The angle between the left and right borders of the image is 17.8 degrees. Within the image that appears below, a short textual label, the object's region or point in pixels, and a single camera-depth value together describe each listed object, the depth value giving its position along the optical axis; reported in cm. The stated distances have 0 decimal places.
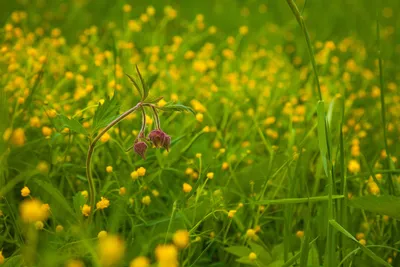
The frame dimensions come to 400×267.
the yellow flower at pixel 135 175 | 125
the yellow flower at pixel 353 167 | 139
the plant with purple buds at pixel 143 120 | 113
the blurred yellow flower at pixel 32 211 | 97
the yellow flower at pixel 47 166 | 129
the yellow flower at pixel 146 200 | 128
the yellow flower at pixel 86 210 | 119
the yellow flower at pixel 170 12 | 199
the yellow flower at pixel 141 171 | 124
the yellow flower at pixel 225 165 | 136
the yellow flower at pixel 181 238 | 100
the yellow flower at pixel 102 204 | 119
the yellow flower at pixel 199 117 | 139
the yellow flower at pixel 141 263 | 96
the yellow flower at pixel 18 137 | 113
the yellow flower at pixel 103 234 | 115
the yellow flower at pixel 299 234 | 128
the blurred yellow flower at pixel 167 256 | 95
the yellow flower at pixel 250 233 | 124
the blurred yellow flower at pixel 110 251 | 94
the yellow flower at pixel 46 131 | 134
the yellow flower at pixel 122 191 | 127
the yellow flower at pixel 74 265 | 100
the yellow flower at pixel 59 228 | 119
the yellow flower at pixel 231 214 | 123
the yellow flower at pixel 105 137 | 129
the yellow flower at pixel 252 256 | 120
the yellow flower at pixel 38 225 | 115
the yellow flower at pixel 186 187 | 127
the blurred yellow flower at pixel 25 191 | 118
